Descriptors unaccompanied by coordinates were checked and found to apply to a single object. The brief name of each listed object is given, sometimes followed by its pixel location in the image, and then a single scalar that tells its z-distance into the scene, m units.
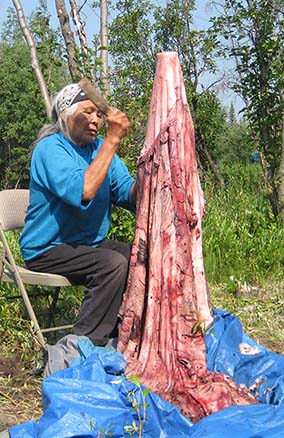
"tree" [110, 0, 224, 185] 12.02
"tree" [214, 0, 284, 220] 7.07
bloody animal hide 3.37
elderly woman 3.68
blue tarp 2.84
